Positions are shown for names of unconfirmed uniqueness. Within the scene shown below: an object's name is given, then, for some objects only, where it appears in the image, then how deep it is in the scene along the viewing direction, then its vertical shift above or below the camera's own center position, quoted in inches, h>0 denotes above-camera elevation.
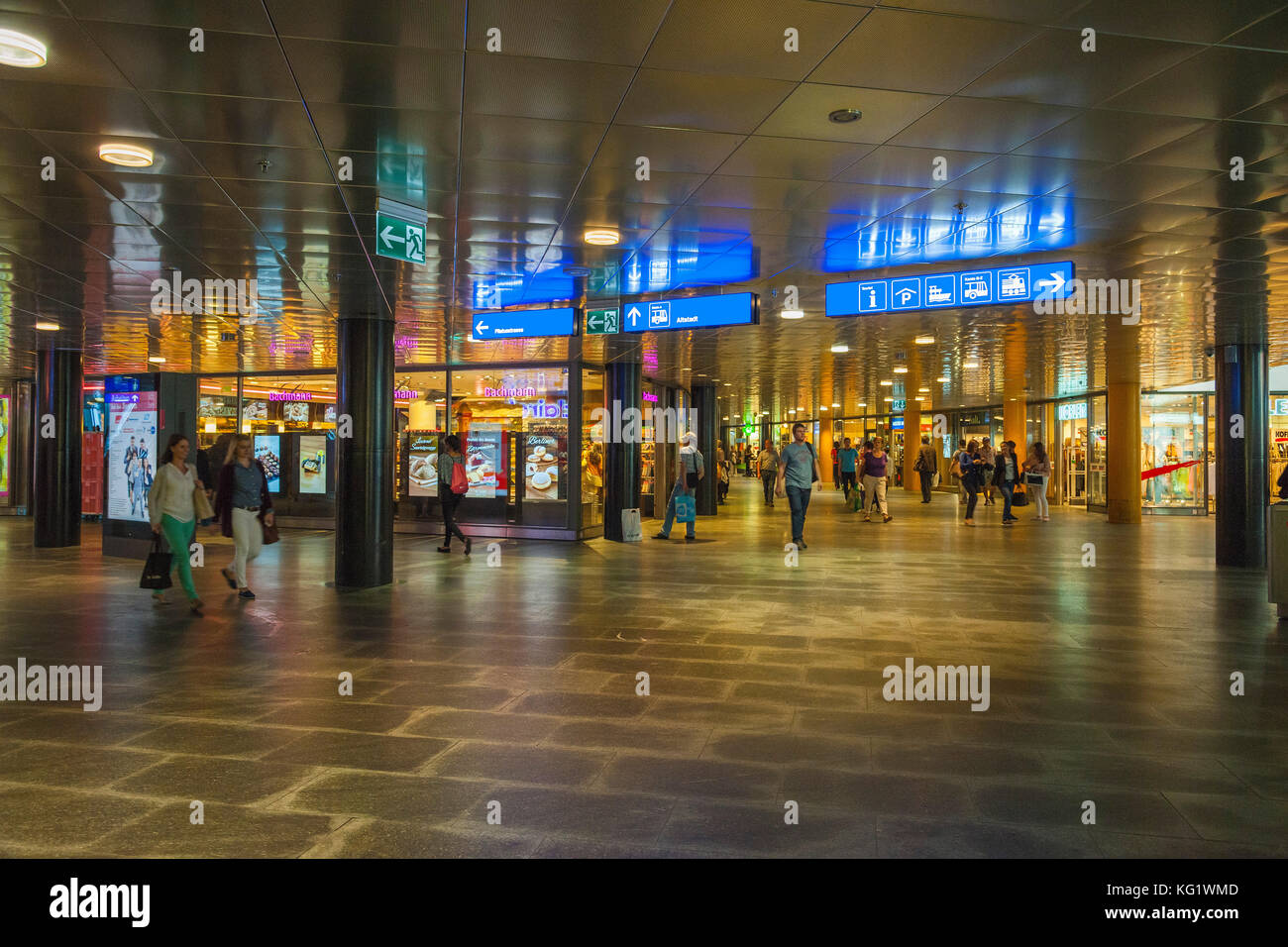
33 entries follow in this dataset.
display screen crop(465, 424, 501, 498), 684.7 +14.0
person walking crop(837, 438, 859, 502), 1013.8 +9.8
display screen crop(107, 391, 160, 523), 504.7 +15.4
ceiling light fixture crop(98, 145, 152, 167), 236.5 +84.7
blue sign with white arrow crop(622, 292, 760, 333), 390.3 +71.2
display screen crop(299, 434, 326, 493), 762.2 +11.8
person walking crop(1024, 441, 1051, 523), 839.7 -3.2
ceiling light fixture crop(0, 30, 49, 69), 177.6 +84.7
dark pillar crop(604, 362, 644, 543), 658.8 +4.2
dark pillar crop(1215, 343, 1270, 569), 507.2 +7.9
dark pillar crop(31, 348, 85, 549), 616.4 +22.7
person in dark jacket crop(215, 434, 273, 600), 385.4 -9.9
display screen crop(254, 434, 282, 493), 775.1 +18.9
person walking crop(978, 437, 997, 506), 877.2 +17.3
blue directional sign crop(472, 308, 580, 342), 444.1 +75.7
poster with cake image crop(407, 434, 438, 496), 716.0 +9.6
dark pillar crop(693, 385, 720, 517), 916.0 +42.7
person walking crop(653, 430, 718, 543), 650.2 -0.4
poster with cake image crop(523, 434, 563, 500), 670.5 +7.0
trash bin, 327.6 -29.8
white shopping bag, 641.6 -35.8
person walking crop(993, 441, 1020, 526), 807.7 -0.3
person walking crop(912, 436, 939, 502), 1176.8 +11.9
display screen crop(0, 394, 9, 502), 949.8 +38.6
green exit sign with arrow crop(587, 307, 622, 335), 434.0 +72.5
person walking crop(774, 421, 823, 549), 591.8 +0.3
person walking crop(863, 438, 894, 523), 853.8 +0.7
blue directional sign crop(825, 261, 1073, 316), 336.8 +70.5
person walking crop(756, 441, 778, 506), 1119.0 +8.1
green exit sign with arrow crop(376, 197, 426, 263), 278.4 +76.1
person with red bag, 570.9 -2.3
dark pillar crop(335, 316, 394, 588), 419.2 +8.7
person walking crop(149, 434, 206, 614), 354.9 -8.7
